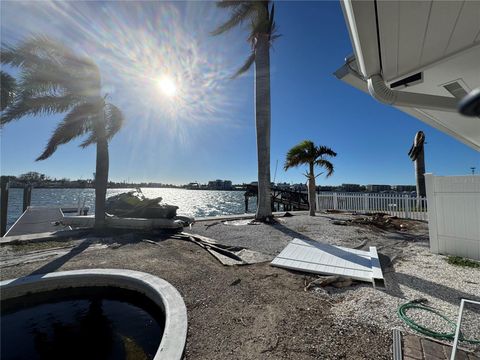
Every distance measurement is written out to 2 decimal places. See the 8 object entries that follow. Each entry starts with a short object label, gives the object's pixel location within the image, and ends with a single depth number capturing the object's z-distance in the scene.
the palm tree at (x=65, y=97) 6.82
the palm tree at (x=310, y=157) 12.30
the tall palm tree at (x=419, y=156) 12.70
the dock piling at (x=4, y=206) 11.46
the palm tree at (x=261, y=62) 9.64
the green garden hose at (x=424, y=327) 2.27
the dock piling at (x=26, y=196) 15.84
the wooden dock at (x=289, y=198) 19.56
